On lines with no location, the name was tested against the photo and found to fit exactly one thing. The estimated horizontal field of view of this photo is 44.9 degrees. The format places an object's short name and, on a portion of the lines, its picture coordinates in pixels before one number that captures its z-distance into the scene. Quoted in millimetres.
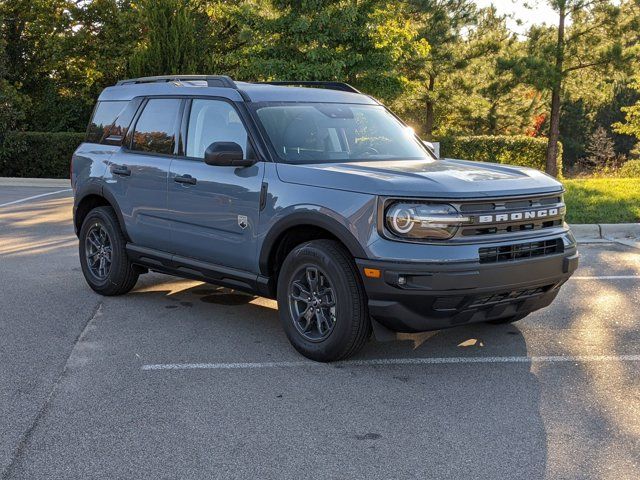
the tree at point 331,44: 19031
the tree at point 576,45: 21266
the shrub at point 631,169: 23828
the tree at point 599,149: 35834
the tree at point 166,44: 22469
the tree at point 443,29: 28469
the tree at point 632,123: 25234
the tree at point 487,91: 25031
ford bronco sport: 4820
